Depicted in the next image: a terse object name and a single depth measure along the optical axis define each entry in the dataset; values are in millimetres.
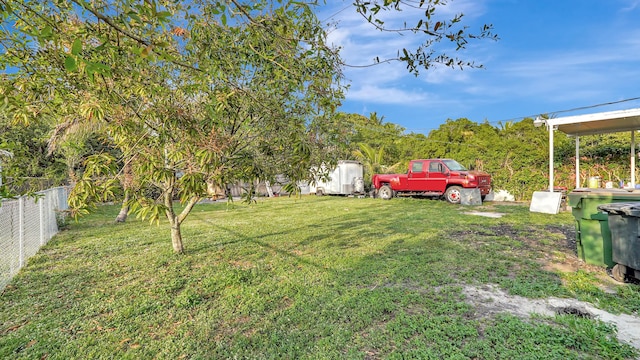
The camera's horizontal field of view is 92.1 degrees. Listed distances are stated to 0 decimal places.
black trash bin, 3514
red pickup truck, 12312
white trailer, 17578
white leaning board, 9367
